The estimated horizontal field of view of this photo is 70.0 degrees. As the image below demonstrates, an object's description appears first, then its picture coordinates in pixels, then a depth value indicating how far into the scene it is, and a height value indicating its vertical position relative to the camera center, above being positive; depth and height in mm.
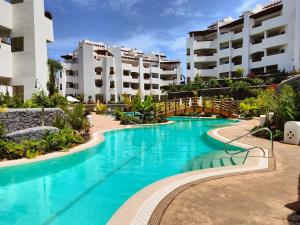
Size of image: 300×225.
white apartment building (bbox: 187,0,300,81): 32706 +10919
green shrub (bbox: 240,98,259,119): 22926 -631
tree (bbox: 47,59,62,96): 14952 +1545
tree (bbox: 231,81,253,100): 30863 +2024
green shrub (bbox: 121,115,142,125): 19514 -1413
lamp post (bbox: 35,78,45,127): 11696 +352
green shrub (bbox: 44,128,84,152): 9912 -1722
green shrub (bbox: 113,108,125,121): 22393 -984
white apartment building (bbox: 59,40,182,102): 46737 +6962
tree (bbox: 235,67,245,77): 37416 +5713
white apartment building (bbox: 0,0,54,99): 14976 +4348
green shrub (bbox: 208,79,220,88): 35922 +3472
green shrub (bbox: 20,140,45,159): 8923 -1862
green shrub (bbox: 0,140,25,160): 8745 -1875
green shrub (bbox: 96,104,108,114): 30480 -593
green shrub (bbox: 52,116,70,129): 12182 -1019
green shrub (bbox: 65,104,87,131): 13947 -819
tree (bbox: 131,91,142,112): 20605 +268
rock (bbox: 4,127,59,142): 9434 -1306
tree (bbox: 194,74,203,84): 39738 +4889
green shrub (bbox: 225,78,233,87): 34143 +3561
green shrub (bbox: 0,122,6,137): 9332 -1036
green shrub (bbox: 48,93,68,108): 13832 +274
